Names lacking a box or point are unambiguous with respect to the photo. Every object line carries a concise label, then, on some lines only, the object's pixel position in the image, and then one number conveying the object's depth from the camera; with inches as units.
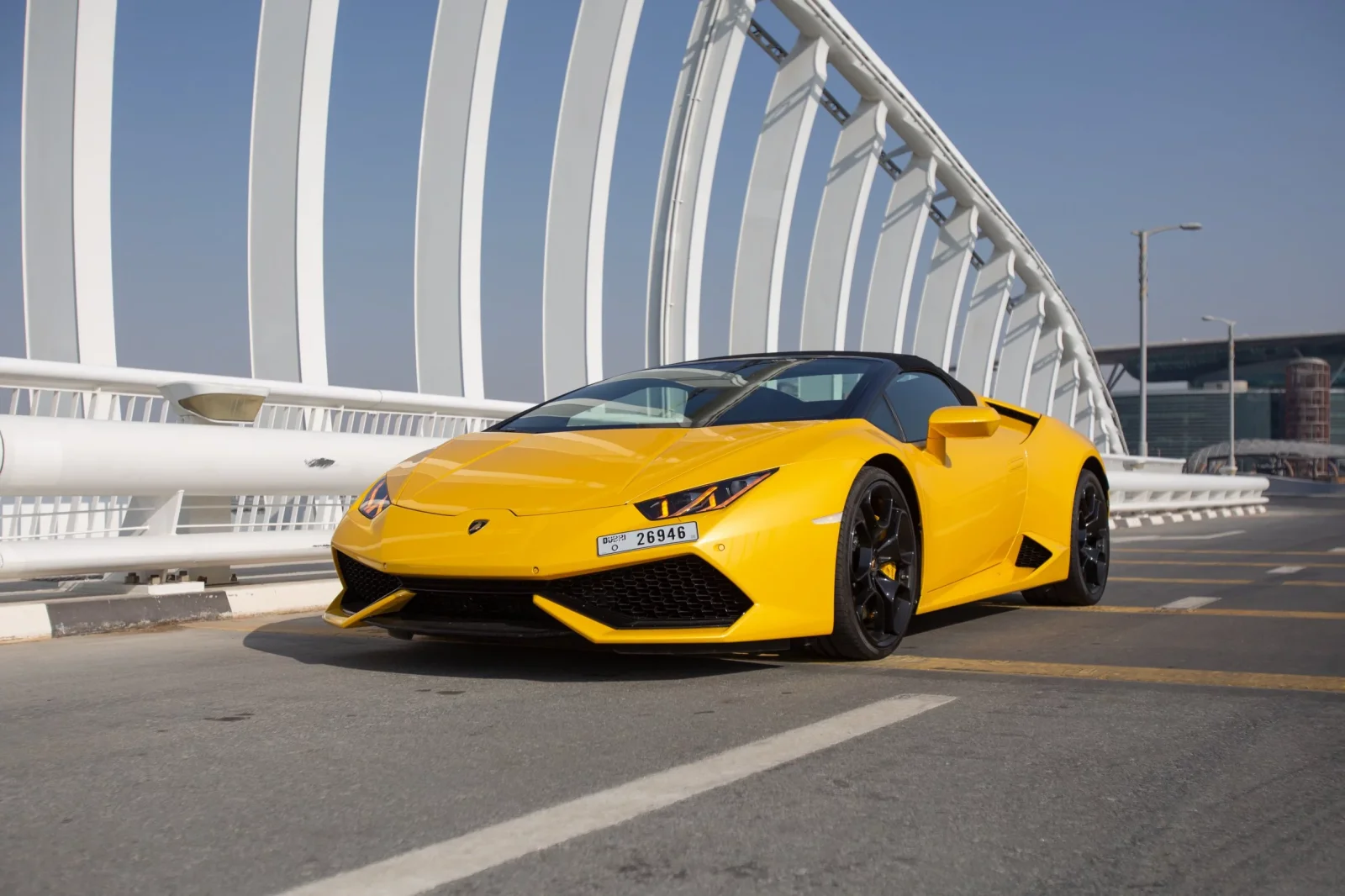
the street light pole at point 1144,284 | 1286.9
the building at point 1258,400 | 4899.1
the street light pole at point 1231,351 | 1828.7
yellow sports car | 156.3
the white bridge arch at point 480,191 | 320.8
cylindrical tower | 4857.3
